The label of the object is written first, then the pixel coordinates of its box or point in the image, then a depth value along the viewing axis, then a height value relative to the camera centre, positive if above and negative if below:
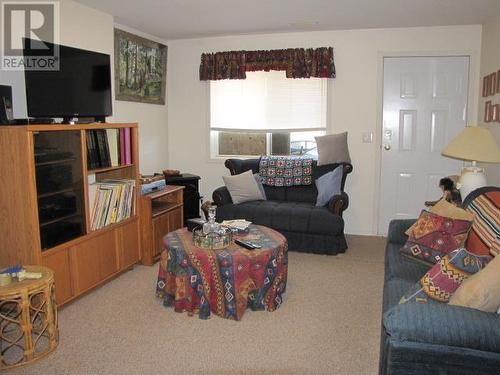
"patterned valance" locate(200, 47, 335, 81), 5.16 +0.80
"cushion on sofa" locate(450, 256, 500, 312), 1.81 -0.64
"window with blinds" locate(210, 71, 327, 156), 5.43 +0.21
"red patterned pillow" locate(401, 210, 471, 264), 2.77 -0.66
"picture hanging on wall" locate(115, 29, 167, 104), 4.68 +0.70
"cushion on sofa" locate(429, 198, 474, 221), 2.84 -0.51
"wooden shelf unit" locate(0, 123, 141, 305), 2.84 -0.62
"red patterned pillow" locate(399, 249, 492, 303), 1.98 -0.64
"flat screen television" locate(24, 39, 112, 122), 3.21 +0.34
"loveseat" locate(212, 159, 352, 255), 4.41 -0.84
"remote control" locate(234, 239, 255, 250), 3.13 -0.78
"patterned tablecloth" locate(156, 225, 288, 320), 2.98 -0.98
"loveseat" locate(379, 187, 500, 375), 1.71 -0.79
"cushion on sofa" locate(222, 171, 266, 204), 4.84 -0.59
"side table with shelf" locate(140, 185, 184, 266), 4.09 -0.81
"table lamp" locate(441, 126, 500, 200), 3.36 -0.15
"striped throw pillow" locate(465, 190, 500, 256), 2.46 -0.53
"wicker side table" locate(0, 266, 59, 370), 2.46 -1.09
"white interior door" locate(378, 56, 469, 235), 4.97 +0.06
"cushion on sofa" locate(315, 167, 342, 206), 4.68 -0.56
